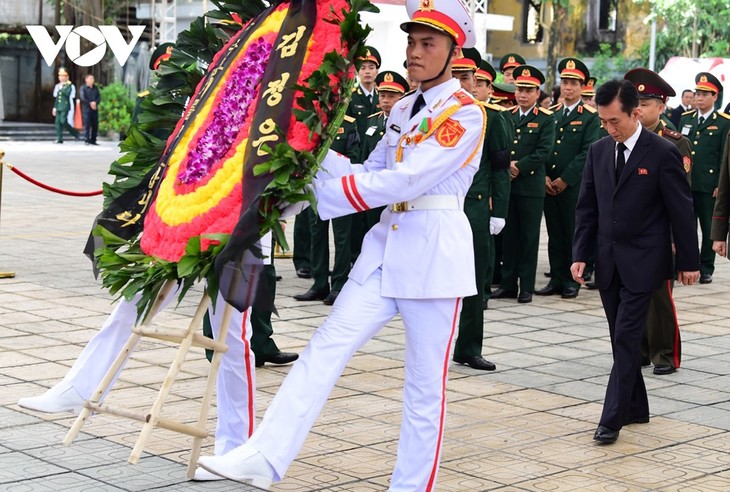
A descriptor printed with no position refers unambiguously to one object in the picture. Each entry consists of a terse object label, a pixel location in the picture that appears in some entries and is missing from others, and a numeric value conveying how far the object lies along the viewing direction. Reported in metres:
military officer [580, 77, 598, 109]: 13.29
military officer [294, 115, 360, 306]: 10.47
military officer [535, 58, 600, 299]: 11.94
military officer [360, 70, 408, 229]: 10.45
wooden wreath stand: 4.73
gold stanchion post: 11.06
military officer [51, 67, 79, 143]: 31.05
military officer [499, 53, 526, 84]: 13.48
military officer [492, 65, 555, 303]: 11.27
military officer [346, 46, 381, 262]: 10.95
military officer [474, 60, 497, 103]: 9.66
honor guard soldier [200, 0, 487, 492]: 4.85
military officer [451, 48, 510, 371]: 8.11
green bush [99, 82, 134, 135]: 33.25
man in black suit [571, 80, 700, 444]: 6.43
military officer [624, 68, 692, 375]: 8.03
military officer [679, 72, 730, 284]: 13.11
